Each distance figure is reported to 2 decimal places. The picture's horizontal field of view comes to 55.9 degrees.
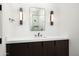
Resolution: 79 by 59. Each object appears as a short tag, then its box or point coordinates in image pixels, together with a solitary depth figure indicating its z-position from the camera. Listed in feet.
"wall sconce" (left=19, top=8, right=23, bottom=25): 7.42
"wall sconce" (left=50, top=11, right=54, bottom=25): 8.21
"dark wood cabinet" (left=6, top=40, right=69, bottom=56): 7.04
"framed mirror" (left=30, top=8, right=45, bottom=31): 7.77
